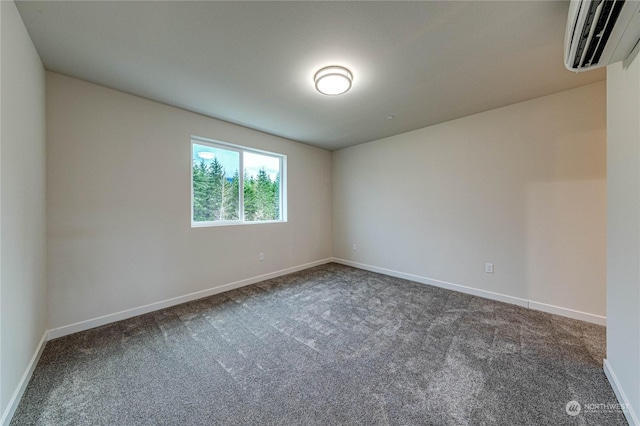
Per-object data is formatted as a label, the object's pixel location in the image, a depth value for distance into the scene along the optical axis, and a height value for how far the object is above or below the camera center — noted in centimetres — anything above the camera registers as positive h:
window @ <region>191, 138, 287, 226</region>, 314 +43
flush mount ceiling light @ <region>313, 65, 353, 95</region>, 204 +119
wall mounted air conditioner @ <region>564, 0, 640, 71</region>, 110 +94
